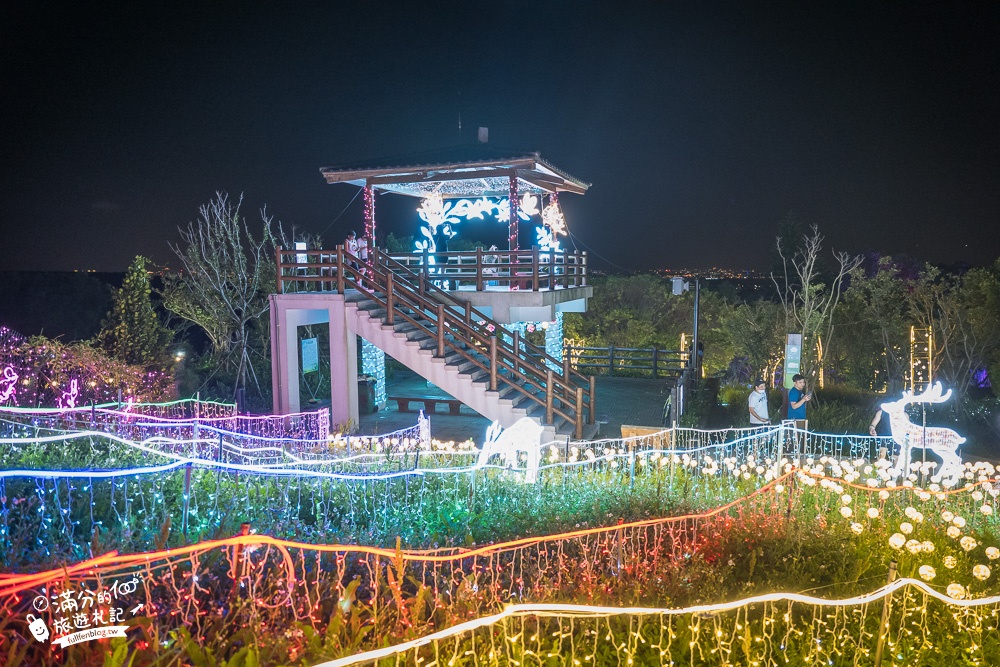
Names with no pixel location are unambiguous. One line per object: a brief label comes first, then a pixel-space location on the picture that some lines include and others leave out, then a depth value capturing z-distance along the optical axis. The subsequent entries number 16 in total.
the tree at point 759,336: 19.64
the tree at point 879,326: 18.27
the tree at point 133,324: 14.77
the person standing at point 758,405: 10.56
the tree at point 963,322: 16.97
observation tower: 11.58
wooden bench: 13.95
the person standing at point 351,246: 14.18
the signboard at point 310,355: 14.65
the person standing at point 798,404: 10.44
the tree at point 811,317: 16.97
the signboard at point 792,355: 13.07
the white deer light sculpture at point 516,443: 7.84
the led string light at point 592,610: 3.21
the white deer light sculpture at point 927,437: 8.02
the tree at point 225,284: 17.00
